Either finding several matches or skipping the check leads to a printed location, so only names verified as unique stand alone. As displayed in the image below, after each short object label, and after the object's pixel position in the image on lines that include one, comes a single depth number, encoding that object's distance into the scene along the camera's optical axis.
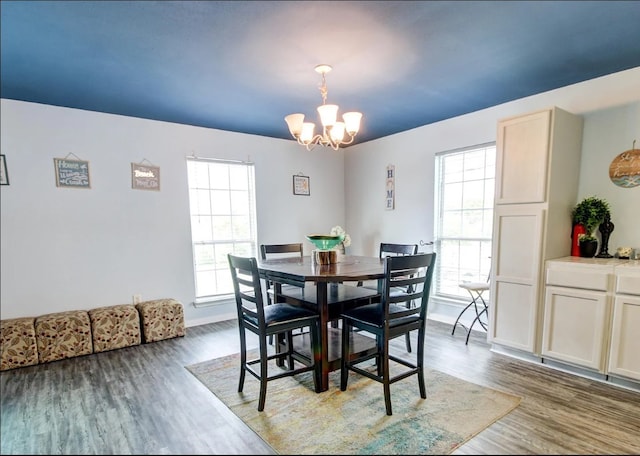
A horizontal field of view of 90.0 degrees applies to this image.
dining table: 2.02
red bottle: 2.64
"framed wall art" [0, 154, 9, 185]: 1.78
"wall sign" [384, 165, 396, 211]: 4.15
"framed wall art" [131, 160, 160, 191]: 3.21
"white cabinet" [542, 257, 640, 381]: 2.15
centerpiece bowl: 2.43
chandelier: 2.25
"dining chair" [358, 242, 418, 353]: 2.91
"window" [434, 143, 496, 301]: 3.34
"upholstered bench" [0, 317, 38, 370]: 2.48
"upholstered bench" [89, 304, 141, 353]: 2.88
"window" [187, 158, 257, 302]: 3.71
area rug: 1.69
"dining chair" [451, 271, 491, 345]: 3.08
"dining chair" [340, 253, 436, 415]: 1.90
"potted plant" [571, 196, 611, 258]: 2.56
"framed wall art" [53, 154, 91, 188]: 2.61
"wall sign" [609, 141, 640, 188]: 2.44
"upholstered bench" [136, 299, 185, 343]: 3.13
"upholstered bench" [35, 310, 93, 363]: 2.64
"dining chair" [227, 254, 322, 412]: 2.00
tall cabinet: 2.50
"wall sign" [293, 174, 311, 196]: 4.40
